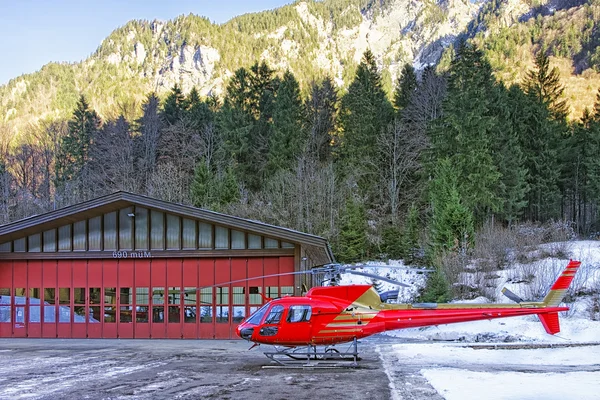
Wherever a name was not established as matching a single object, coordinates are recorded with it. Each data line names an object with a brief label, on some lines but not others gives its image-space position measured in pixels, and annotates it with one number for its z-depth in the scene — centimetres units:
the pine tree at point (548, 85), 5466
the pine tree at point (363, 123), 4381
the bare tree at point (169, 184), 4169
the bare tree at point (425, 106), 4719
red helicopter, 1388
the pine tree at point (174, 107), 5591
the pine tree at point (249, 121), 4788
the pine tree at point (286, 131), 4628
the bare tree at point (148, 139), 4975
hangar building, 2116
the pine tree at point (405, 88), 5425
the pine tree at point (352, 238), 3588
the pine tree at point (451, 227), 2994
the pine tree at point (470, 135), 3691
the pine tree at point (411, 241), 3541
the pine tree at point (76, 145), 5375
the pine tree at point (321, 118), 4928
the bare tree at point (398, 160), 4300
